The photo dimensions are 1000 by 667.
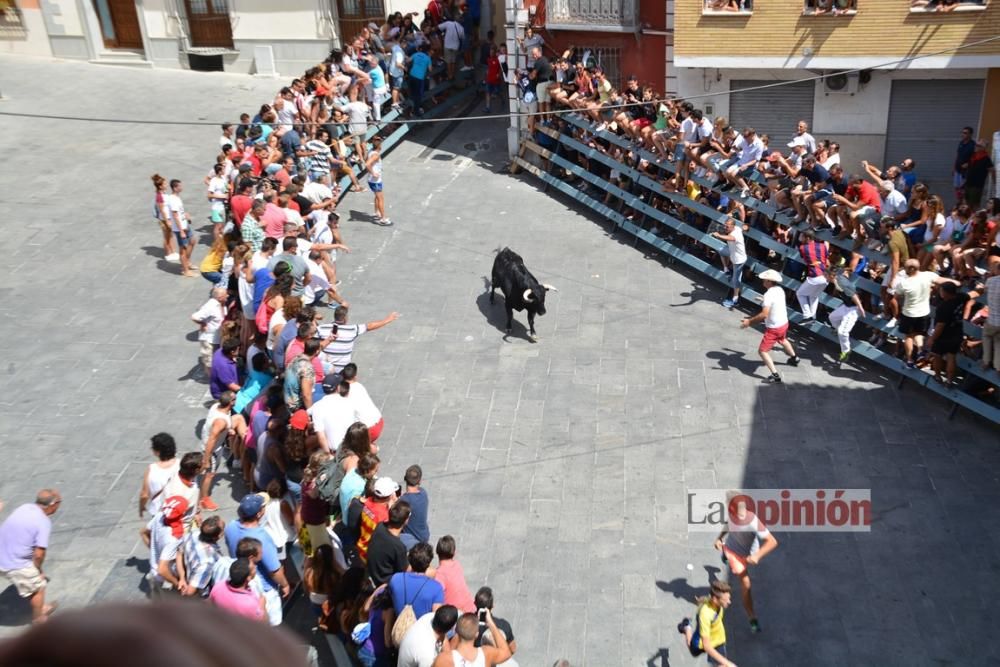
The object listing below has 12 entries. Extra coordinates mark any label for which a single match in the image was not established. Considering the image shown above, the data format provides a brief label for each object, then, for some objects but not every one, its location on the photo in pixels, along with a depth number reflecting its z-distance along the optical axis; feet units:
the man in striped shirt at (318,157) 57.06
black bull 45.24
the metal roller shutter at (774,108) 67.36
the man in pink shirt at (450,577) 26.27
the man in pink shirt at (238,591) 24.79
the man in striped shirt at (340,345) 38.47
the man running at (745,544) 29.73
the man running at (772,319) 42.75
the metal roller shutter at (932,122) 64.03
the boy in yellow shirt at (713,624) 27.09
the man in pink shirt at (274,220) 45.32
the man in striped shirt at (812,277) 45.96
